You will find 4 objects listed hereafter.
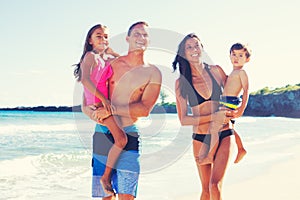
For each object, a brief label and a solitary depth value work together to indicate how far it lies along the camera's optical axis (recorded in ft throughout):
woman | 12.28
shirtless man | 11.19
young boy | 12.41
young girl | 10.95
